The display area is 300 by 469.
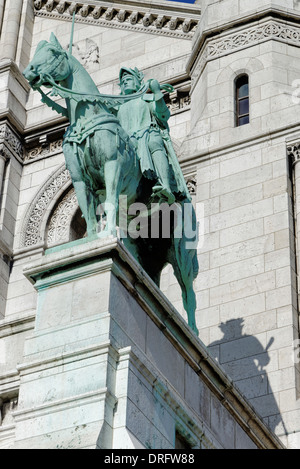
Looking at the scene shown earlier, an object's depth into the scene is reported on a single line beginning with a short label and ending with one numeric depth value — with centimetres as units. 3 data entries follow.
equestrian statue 1600
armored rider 1652
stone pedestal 1361
